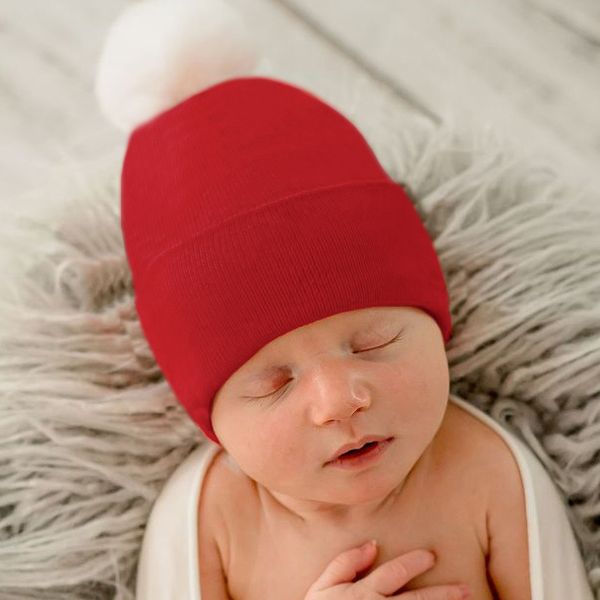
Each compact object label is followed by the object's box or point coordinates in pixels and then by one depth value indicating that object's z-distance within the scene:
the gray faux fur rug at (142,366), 0.86
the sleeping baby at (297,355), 0.74
